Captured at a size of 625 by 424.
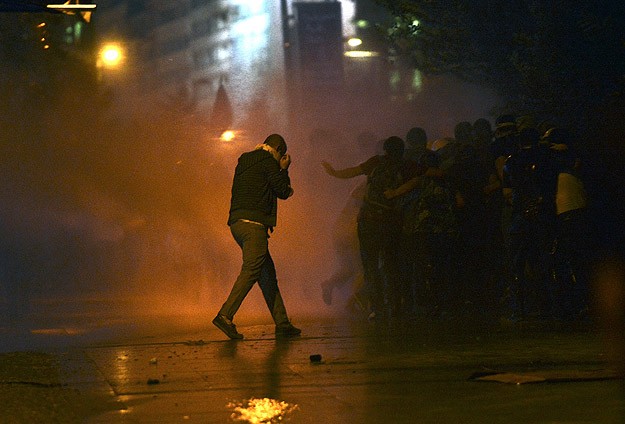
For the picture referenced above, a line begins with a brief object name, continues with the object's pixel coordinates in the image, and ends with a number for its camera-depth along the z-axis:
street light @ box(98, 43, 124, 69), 42.66
